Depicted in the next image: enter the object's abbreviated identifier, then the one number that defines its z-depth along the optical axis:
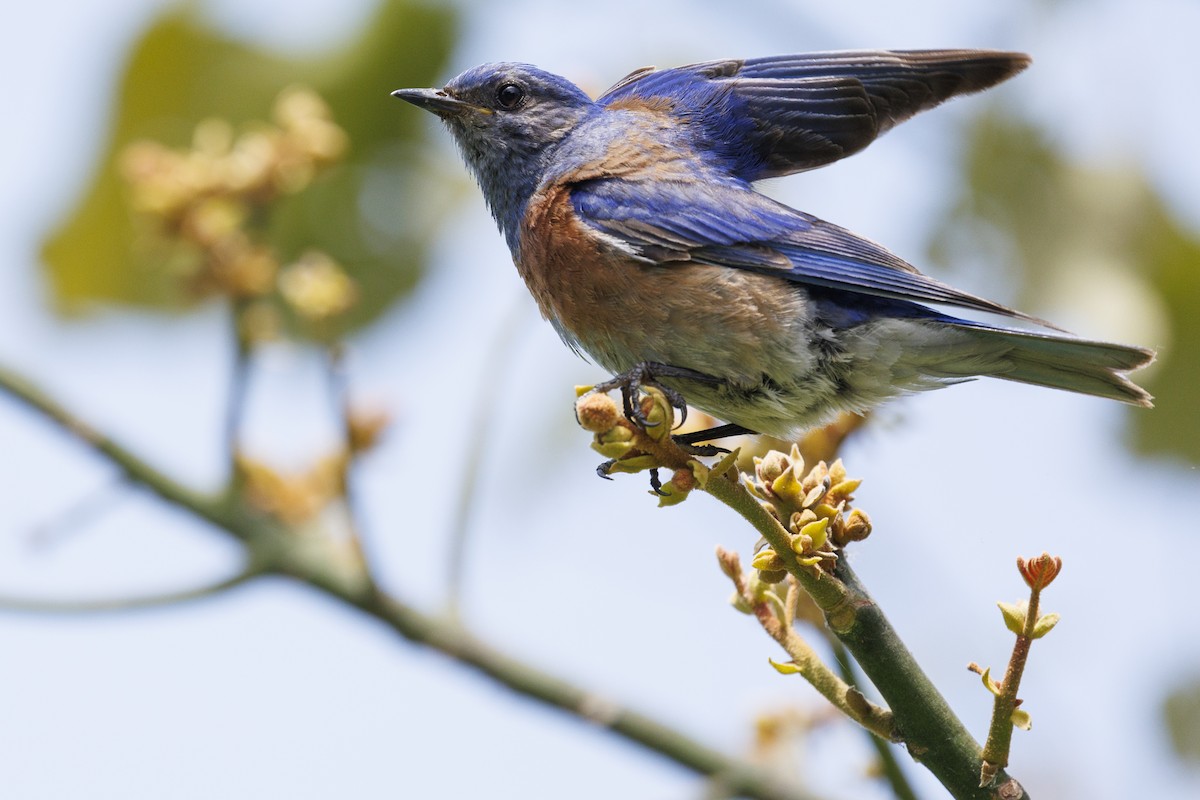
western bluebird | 7.35
